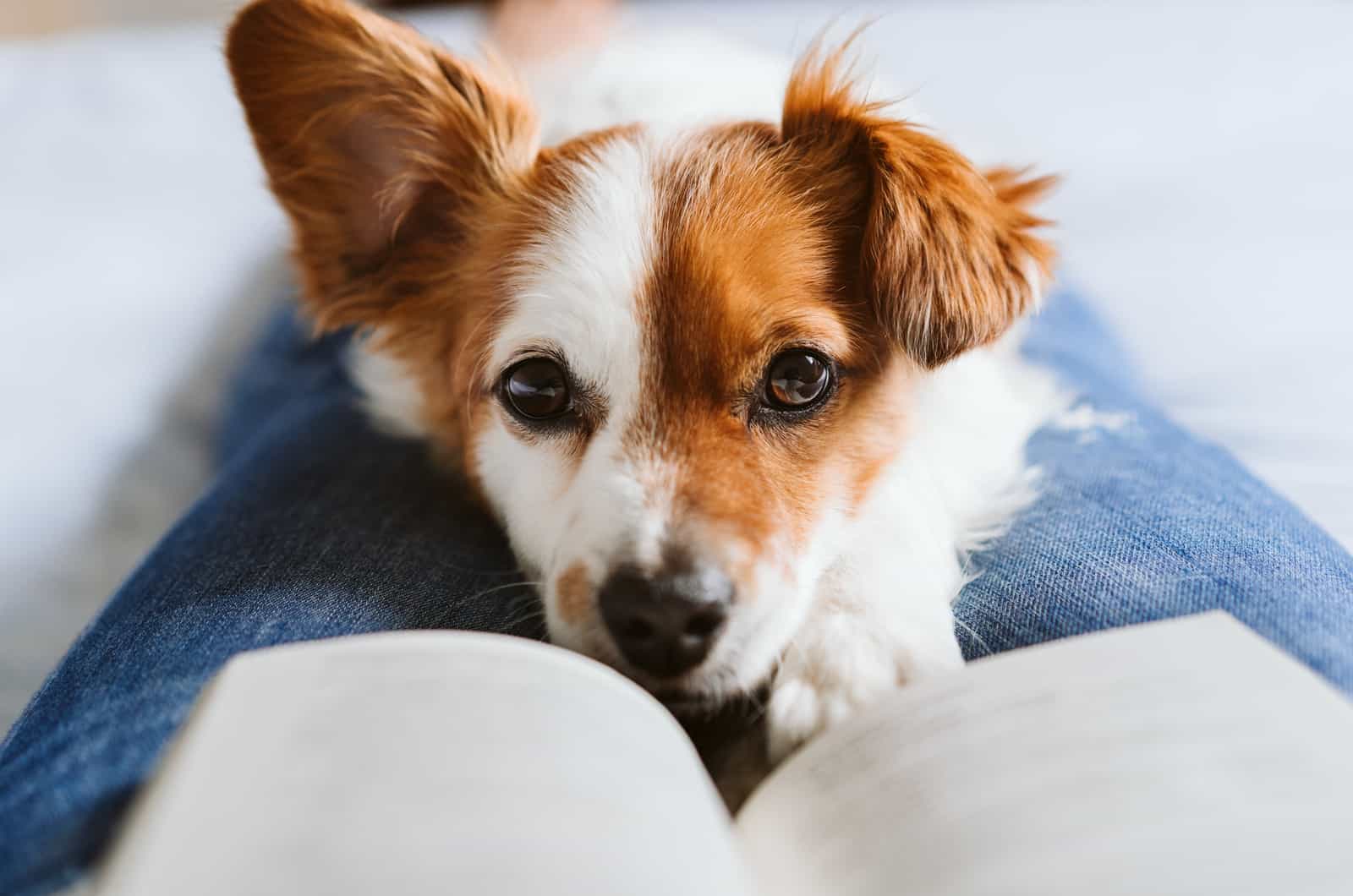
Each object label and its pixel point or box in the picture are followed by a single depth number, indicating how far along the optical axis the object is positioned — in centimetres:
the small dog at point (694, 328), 26
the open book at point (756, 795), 20
